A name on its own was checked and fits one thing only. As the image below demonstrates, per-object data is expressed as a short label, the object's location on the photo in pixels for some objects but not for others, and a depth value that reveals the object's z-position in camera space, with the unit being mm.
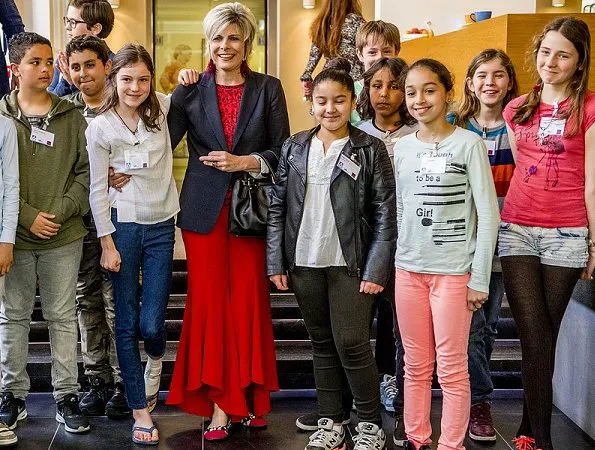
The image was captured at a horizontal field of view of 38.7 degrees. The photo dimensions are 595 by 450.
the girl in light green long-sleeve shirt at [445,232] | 2994
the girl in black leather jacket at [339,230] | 3195
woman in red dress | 3330
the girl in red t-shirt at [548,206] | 3023
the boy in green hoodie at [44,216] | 3379
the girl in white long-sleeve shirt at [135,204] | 3287
